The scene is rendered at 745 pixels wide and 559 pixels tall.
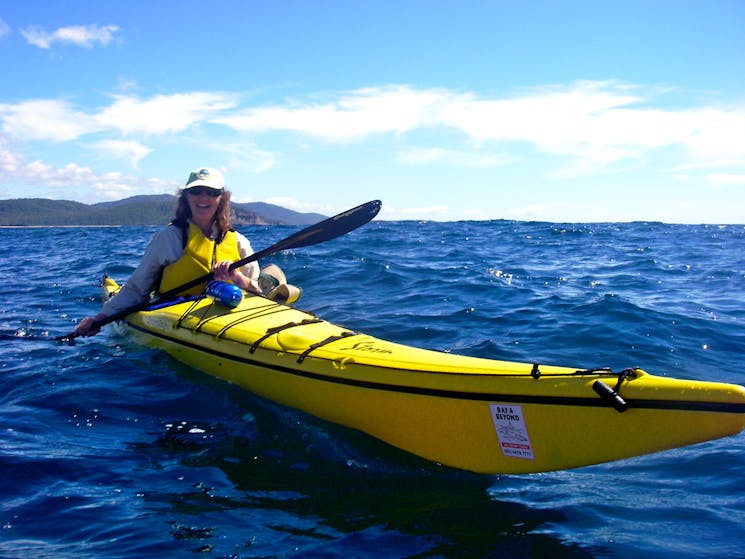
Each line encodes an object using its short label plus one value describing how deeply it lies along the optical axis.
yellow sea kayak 2.55
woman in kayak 5.41
